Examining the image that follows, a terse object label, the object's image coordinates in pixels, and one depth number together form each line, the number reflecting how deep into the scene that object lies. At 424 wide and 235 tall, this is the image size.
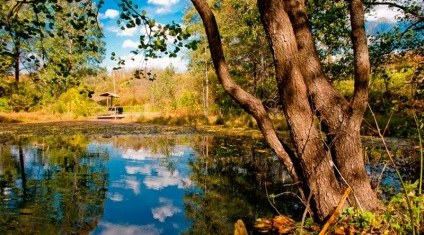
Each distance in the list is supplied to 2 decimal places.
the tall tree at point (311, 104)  3.44
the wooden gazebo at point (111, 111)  31.17
